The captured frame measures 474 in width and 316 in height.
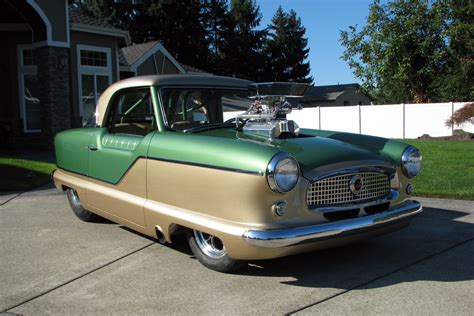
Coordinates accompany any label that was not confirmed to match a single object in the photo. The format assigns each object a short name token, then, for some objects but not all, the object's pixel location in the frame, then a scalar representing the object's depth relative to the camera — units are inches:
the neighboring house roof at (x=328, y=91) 2065.7
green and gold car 137.3
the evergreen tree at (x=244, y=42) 1937.7
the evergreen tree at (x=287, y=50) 2075.5
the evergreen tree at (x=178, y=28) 1581.0
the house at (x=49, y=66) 544.7
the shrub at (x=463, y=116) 817.0
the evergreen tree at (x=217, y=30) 1790.1
